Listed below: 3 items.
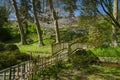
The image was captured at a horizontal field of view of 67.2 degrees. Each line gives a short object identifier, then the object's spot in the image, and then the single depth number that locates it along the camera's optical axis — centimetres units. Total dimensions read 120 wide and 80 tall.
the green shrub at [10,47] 741
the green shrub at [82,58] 680
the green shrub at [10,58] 593
